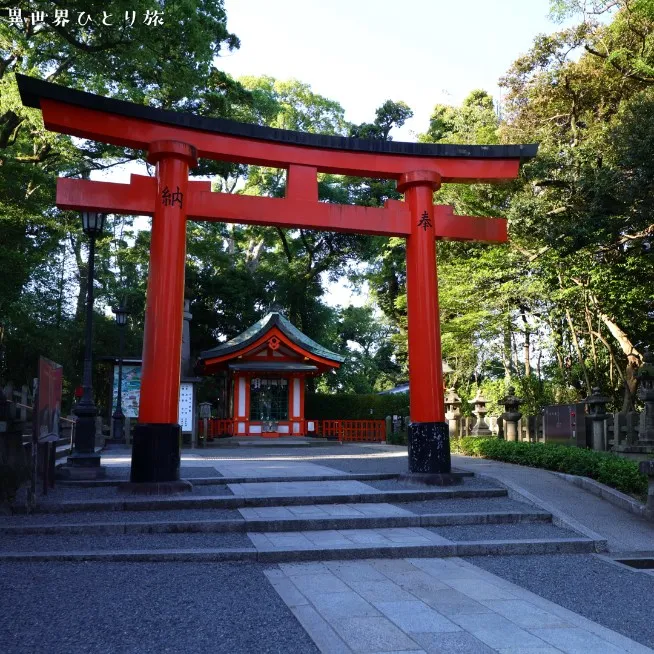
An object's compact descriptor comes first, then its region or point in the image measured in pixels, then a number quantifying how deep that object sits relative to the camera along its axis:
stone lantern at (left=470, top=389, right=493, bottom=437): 16.34
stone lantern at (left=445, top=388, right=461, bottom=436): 16.89
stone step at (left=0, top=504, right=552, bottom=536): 6.15
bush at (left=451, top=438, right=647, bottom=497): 8.39
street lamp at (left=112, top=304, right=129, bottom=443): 18.50
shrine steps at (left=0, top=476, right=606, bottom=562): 5.55
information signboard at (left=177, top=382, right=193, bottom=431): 18.77
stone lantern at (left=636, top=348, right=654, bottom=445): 11.24
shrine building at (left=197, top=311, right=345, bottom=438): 22.19
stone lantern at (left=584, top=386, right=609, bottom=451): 12.32
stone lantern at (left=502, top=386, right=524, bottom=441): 14.88
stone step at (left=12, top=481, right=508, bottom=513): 7.08
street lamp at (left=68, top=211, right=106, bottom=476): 9.23
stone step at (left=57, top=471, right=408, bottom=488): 8.60
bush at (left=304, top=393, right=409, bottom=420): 25.86
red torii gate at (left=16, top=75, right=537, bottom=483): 7.97
